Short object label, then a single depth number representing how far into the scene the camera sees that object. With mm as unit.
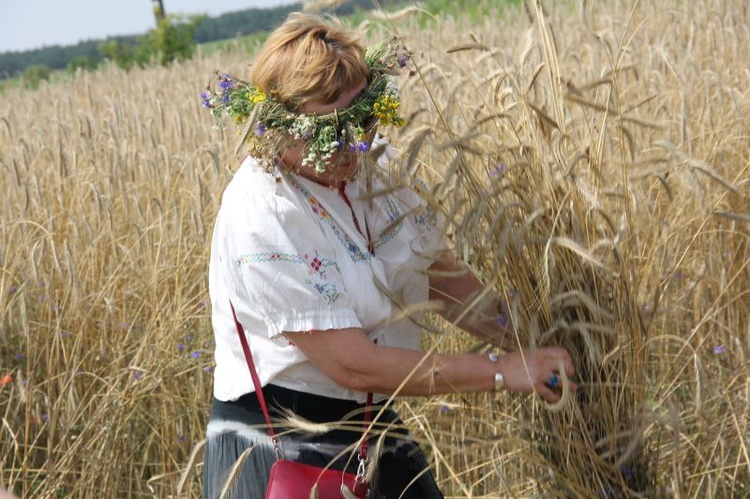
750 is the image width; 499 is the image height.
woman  3498
